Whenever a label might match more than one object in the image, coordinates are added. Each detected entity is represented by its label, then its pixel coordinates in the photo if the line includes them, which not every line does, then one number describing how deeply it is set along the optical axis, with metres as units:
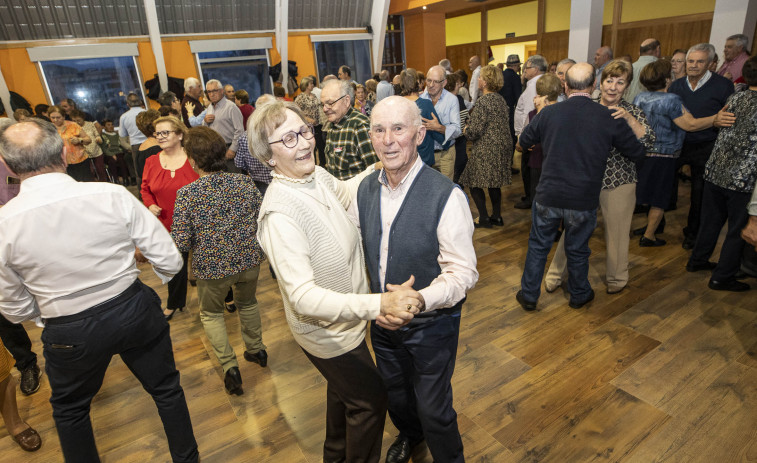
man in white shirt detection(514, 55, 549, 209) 4.72
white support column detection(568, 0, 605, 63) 7.66
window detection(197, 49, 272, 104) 11.02
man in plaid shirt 2.84
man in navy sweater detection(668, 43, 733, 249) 3.47
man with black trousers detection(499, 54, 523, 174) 5.92
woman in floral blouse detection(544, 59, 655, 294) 2.68
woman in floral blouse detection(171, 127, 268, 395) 2.21
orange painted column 13.19
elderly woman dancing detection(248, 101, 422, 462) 1.26
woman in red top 2.86
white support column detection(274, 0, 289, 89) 10.61
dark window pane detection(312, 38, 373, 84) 12.38
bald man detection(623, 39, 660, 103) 4.78
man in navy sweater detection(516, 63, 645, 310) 2.54
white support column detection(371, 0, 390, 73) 12.30
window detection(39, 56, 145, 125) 9.37
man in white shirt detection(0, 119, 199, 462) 1.46
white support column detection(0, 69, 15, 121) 8.55
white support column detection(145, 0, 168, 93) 9.21
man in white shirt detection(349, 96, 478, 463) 1.40
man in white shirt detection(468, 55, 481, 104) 6.54
